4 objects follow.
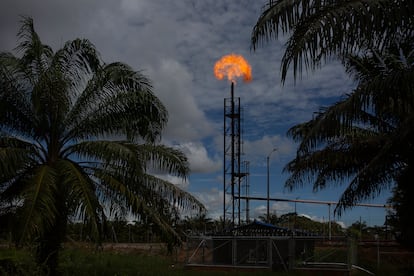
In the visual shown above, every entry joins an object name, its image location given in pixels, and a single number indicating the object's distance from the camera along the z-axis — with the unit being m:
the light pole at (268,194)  36.54
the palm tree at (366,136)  8.78
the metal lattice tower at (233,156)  26.89
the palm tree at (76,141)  13.30
